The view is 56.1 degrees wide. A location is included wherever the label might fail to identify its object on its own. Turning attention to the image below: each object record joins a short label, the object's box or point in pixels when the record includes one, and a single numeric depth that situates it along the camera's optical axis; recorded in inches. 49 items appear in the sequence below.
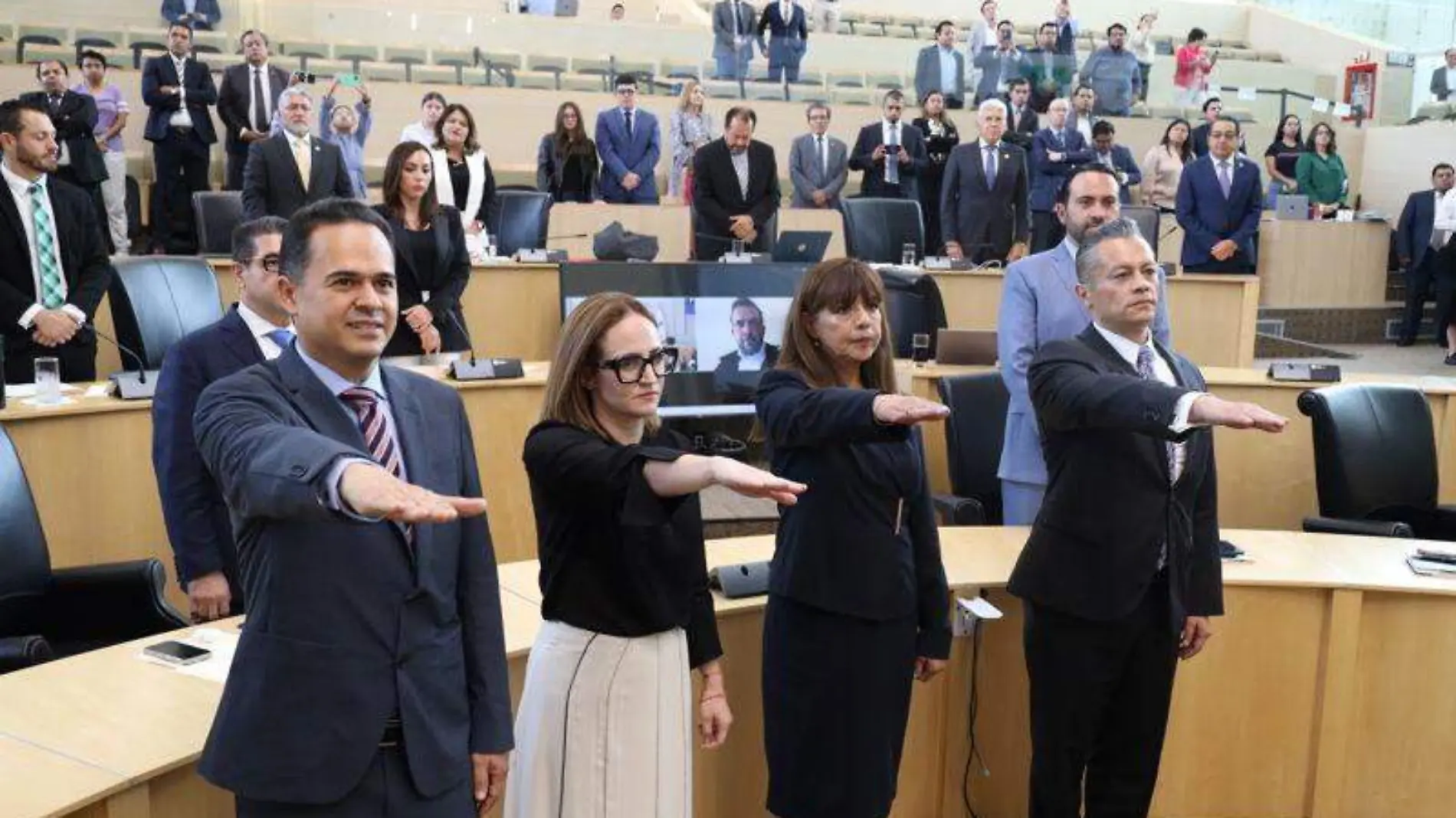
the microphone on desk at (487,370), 176.2
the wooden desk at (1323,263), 403.5
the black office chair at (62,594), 114.7
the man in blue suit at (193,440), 108.7
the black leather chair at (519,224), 284.2
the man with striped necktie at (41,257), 172.1
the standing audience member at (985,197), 301.7
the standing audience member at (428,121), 311.0
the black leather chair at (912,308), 230.8
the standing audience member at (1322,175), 430.0
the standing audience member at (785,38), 451.8
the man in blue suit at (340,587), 63.6
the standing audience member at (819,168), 345.1
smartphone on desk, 90.4
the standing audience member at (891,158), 348.8
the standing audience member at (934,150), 354.3
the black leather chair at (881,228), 286.8
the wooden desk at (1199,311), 259.1
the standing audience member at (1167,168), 383.2
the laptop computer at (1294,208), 406.3
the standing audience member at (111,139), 340.8
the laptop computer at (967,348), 188.9
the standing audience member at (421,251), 185.6
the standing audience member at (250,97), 329.4
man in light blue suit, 134.5
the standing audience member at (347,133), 325.7
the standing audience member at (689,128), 359.3
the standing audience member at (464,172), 251.6
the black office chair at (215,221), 255.6
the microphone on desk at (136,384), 152.8
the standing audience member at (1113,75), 461.1
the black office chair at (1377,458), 164.9
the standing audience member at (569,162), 342.6
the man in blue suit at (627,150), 355.3
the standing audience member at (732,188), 277.0
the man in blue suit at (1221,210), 298.2
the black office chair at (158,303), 188.9
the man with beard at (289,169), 230.7
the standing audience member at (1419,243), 389.1
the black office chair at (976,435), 157.8
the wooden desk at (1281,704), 121.2
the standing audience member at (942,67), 443.5
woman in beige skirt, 79.0
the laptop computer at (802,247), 245.8
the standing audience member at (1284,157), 443.2
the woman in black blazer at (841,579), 92.1
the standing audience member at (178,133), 338.3
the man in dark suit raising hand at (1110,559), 98.4
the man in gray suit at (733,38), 446.6
